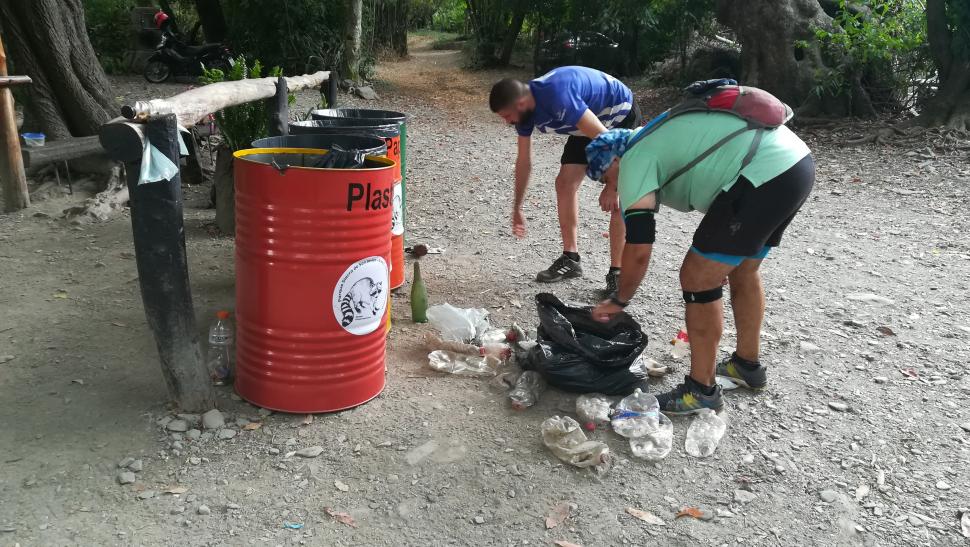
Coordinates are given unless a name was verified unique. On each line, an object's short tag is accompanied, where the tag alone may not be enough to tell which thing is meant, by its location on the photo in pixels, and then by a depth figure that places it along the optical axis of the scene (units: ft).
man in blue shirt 13.56
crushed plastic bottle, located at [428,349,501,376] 12.33
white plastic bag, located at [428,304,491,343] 13.46
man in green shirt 9.55
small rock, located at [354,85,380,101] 45.96
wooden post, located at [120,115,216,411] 9.22
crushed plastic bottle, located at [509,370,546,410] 11.30
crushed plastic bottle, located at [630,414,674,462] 10.11
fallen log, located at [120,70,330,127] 9.07
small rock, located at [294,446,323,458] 9.82
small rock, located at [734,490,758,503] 9.41
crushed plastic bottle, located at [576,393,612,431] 10.91
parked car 54.03
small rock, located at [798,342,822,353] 13.64
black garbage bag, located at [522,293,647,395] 11.51
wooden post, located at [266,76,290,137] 15.89
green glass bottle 14.19
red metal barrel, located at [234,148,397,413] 9.87
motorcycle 46.52
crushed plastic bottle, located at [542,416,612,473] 9.87
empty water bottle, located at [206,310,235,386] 11.53
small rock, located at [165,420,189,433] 10.11
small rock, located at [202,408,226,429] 10.23
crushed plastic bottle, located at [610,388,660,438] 10.54
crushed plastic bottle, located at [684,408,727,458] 10.36
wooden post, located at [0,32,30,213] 19.49
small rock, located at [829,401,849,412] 11.66
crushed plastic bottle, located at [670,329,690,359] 13.35
